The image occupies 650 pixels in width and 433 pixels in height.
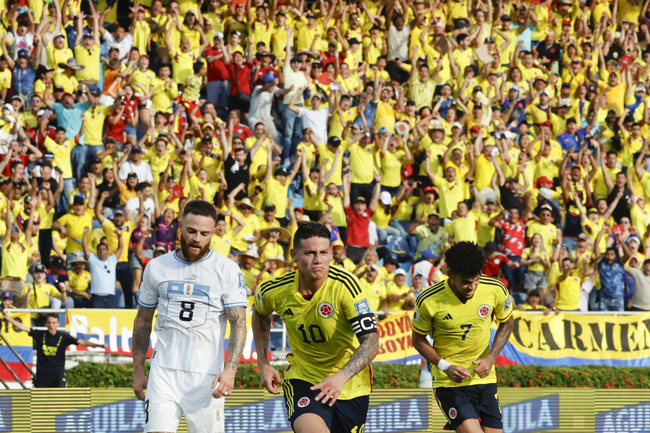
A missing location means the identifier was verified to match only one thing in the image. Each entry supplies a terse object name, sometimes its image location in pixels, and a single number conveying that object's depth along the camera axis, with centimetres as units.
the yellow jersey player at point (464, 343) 1720
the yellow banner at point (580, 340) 3628
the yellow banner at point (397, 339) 3494
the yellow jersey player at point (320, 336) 1459
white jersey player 1521
